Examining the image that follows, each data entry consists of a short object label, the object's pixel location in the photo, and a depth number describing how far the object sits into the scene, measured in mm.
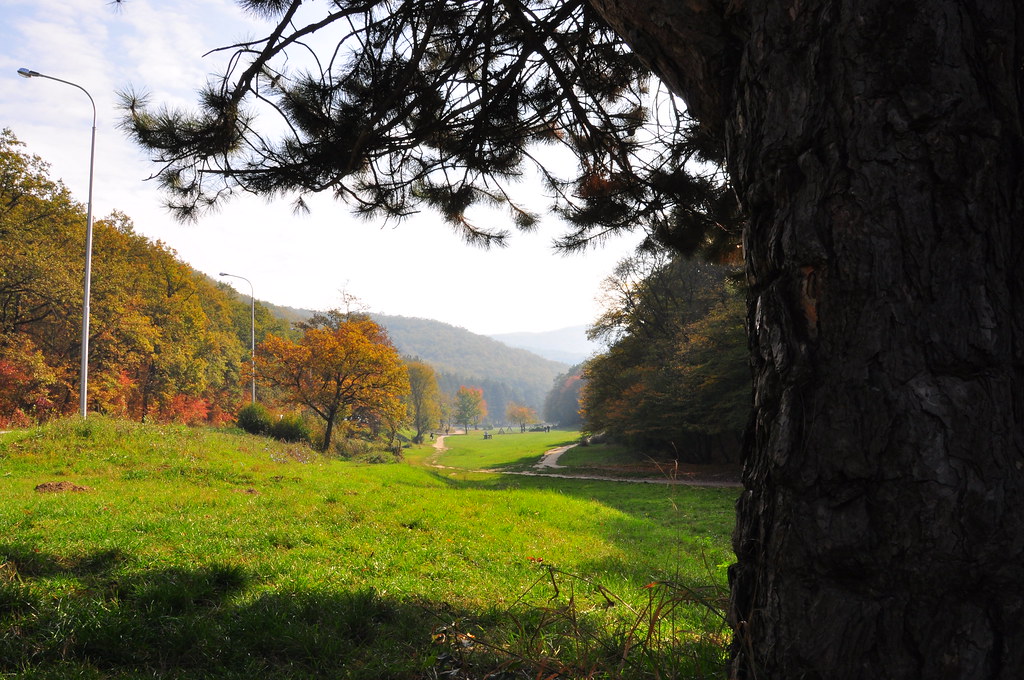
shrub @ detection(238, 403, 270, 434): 24172
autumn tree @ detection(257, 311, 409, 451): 26422
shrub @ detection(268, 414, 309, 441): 24766
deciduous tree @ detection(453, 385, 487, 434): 94194
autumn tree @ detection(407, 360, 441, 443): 68812
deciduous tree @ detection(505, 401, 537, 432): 114612
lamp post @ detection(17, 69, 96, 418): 15742
